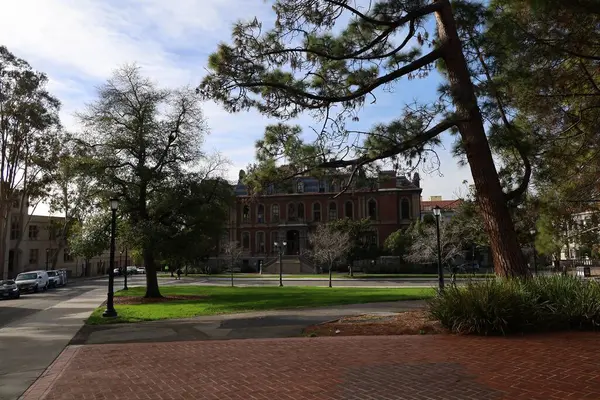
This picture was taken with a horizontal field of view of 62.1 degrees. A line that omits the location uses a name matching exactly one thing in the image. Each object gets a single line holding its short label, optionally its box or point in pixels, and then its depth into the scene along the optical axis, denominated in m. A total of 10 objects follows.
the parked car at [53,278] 43.81
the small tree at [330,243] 49.06
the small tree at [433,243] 42.82
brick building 75.50
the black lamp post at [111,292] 17.38
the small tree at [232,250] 51.34
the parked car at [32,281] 37.34
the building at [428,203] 105.96
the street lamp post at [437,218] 22.99
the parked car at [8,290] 31.30
